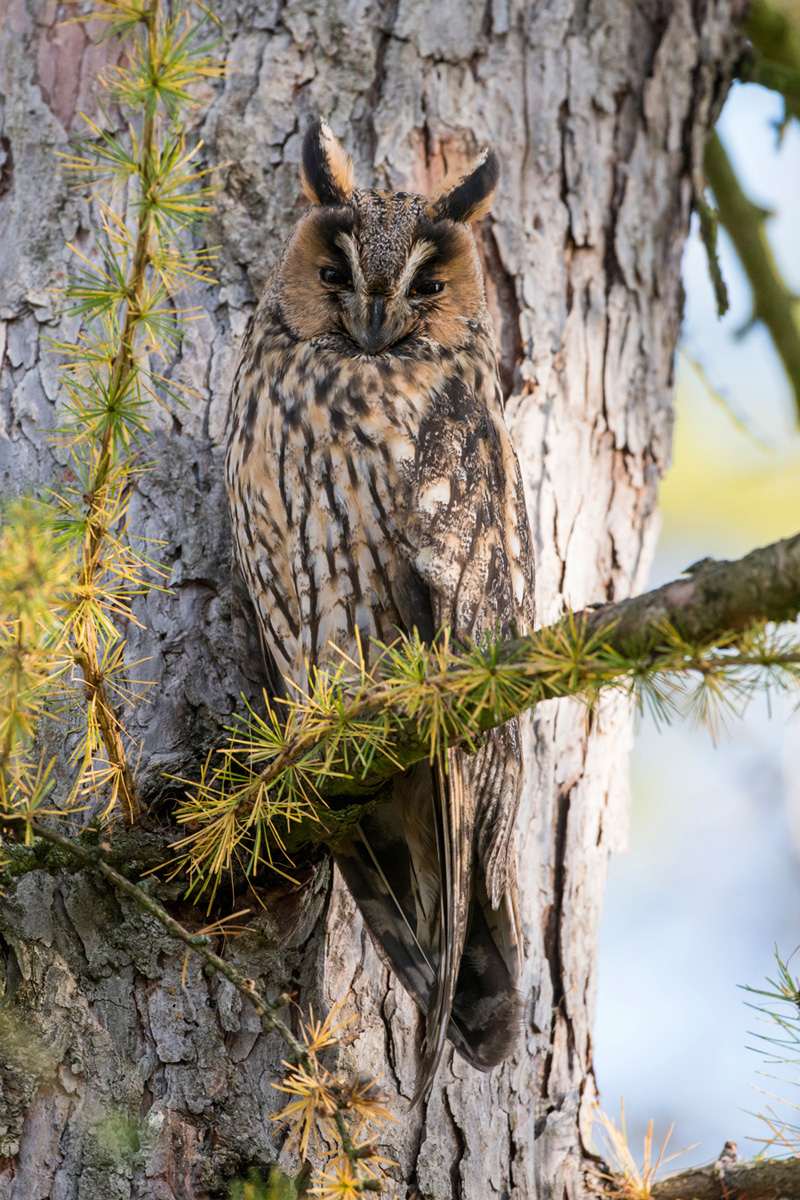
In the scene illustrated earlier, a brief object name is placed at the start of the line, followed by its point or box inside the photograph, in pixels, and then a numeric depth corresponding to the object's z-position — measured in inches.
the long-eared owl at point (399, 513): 286.4
